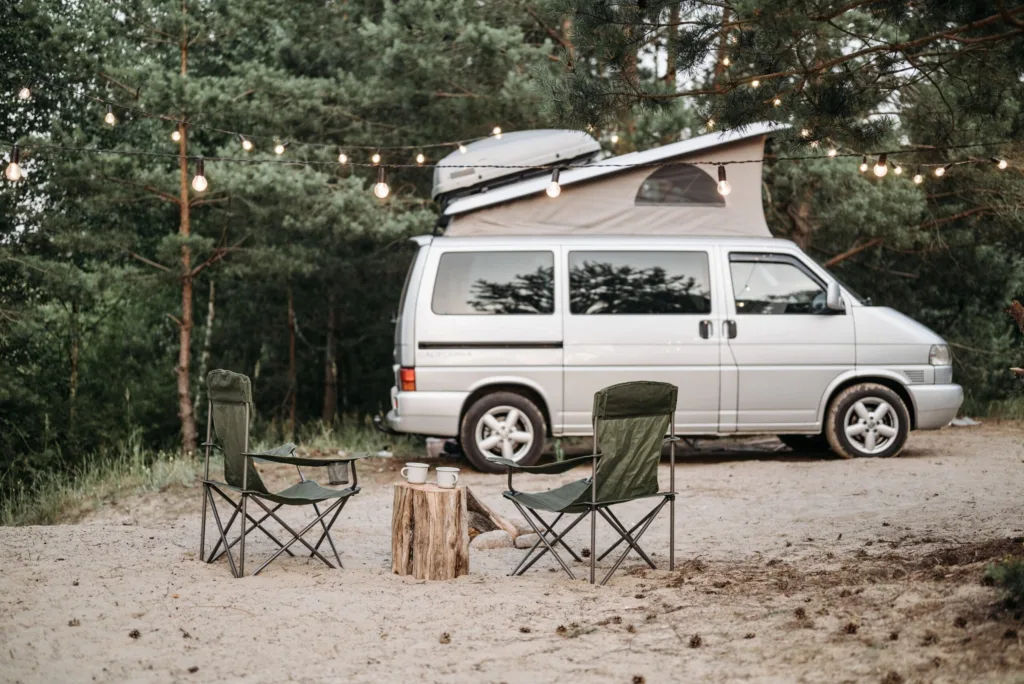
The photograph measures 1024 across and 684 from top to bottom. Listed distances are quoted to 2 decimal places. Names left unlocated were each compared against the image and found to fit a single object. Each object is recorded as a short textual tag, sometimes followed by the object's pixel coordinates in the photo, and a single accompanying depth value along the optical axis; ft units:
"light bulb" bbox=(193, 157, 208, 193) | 27.09
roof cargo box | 31.68
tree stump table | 18.17
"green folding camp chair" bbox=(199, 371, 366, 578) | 17.87
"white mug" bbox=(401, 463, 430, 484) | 18.70
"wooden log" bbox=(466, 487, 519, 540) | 22.34
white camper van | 30.17
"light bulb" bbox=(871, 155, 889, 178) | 27.40
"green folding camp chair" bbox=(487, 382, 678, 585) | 17.74
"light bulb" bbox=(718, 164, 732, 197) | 30.67
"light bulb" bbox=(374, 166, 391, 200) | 28.32
